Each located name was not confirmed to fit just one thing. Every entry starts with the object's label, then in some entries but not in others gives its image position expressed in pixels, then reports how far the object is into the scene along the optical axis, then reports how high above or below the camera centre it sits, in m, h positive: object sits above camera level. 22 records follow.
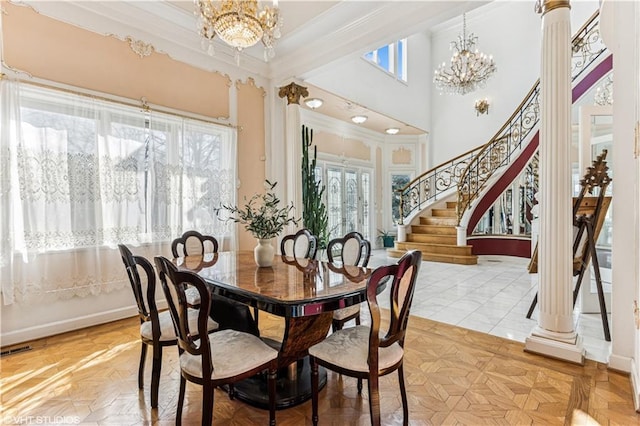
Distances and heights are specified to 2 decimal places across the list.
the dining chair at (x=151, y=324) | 1.86 -0.75
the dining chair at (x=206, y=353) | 1.52 -0.76
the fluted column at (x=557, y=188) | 2.50 +0.13
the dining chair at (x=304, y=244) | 3.22 -0.38
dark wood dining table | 1.68 -0.49
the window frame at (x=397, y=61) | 7.79 +3.79
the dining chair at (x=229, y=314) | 2.44 -0.82
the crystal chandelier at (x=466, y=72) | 7.03 +2.95
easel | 2.80 -0.13
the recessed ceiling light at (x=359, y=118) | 7.35 +2.03
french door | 7.77 +0.21
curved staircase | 5.64 +0.58
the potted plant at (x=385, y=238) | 9.08 -0.91
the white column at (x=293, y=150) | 5.02 +0.91
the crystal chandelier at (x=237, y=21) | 2.48 +1.48
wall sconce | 8.75 +2.70
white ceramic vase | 2.49 -0.36
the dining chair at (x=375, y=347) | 1.57 -0.77
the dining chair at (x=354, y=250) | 2.77 -0.40
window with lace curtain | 2.85 +0.23
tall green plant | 5.38 +0.08
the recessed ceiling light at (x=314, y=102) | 5.94 +1.96
